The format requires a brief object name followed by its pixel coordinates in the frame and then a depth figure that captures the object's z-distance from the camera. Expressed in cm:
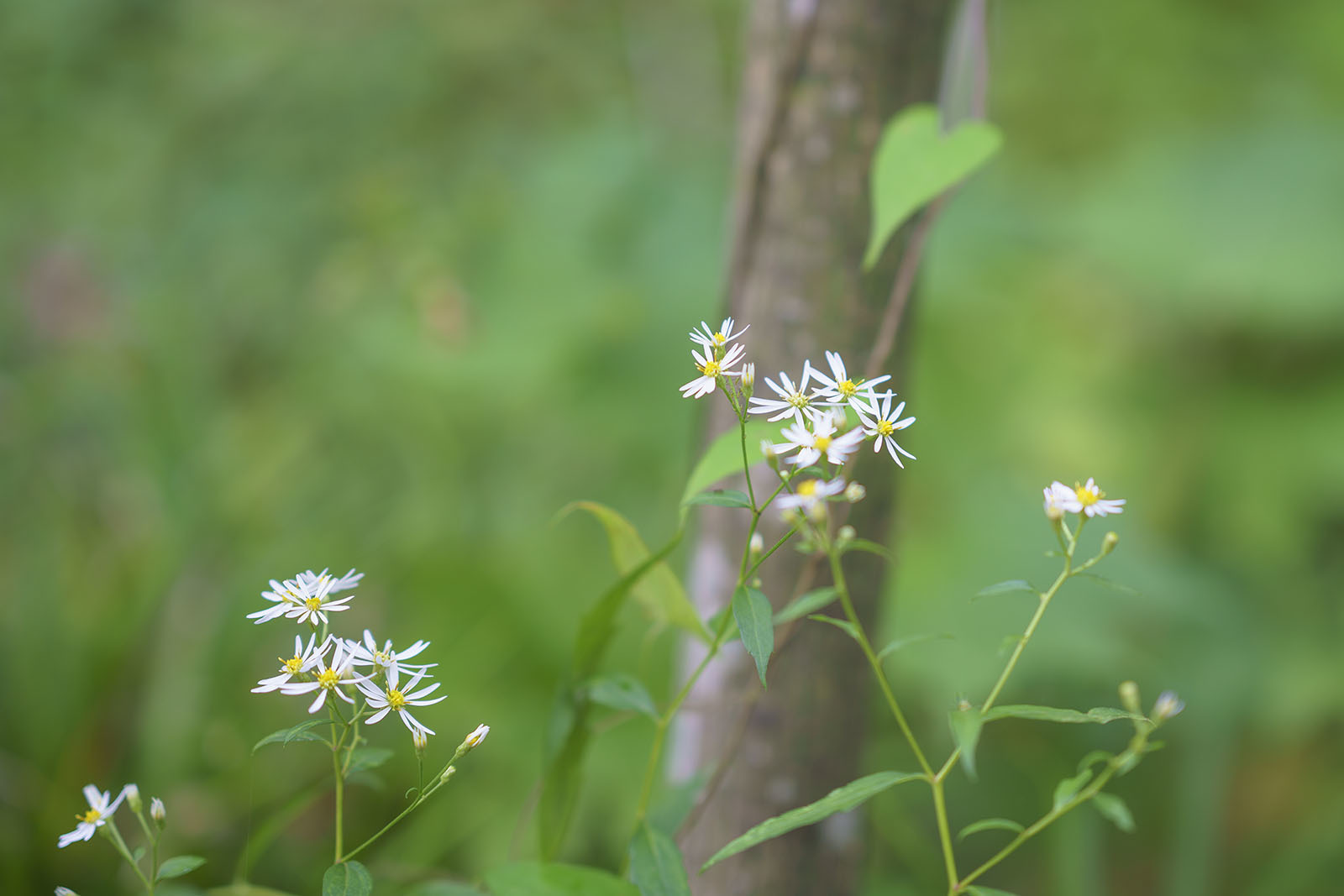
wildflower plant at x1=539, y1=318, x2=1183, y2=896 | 105
